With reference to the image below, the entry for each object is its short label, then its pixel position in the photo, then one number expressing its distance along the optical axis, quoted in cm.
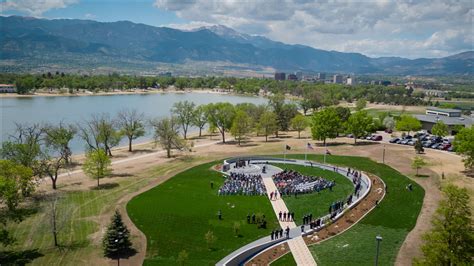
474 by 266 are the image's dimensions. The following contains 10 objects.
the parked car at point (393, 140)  7137
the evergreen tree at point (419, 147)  6033
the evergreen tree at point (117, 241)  2727
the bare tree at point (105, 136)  6038
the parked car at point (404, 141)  6951
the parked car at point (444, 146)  6444
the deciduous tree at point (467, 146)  4862
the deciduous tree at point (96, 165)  4422
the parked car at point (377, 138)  7294
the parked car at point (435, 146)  6569
